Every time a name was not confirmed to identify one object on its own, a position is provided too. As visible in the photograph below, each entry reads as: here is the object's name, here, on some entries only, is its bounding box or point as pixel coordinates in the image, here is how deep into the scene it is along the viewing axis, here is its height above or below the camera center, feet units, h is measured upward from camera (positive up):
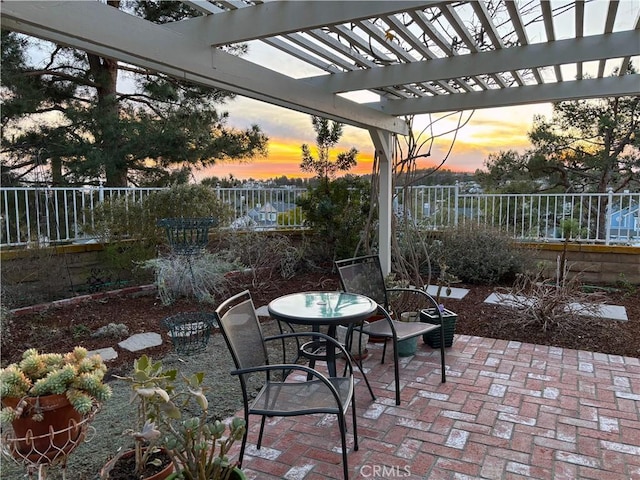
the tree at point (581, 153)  26.91 +3.05
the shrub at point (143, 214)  17.90 -0.47
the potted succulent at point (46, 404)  5.17 -2.42
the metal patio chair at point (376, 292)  9.98 -2.48
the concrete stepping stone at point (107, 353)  11.56 -4.09
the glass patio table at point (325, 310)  8.08 -2.21
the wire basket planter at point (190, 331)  11.69 -3.55
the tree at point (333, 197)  22.44 +0.18
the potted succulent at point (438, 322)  12.11 -3.53
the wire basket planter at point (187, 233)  12.73 -0.93
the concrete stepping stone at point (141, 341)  12.43 -4.12
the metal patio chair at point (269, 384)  6.54 -3.13
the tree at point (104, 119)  22.56 +4.58
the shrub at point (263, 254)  20.36 -2.52
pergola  6.73 +3.28
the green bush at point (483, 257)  19.66 -2.63
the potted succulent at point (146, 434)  5.05 -2.79
